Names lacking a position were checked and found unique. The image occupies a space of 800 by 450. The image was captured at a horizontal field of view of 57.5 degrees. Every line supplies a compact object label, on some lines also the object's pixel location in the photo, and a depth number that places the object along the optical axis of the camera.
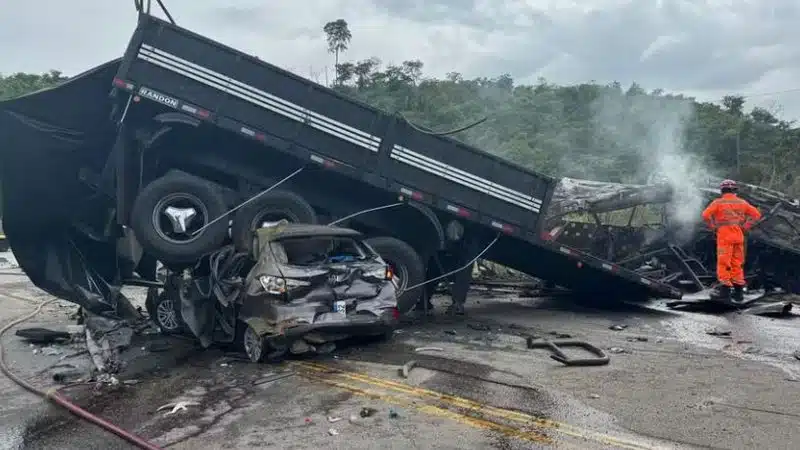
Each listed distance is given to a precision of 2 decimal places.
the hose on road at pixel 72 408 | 4.76
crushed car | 6.88
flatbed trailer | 8.54
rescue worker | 10.17
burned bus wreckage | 11.30
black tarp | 8.86
